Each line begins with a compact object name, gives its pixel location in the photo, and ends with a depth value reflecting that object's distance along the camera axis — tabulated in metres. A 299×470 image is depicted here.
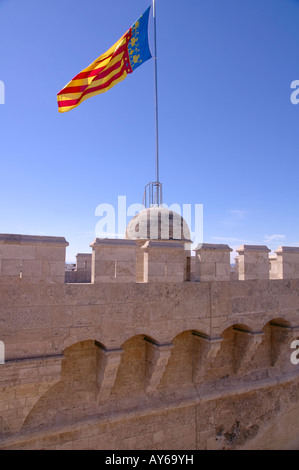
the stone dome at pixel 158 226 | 8.77
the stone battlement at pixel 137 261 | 5.09
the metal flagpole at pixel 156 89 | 8.59
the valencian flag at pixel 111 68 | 7.61
